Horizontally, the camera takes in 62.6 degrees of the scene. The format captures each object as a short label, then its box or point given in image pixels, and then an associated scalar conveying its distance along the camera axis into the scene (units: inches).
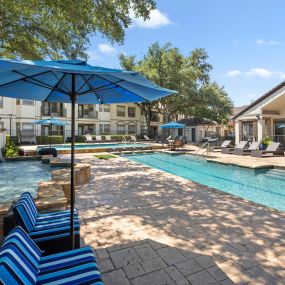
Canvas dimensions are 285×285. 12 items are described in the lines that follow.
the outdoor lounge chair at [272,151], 621.0
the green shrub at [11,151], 544.2
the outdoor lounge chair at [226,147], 739.1
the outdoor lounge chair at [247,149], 671.8
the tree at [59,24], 409.1
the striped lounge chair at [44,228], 110.7
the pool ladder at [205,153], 674.8
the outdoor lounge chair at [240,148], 692.0
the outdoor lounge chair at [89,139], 1322.6
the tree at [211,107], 1200.2
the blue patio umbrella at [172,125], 923.3
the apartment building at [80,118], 1174.3
